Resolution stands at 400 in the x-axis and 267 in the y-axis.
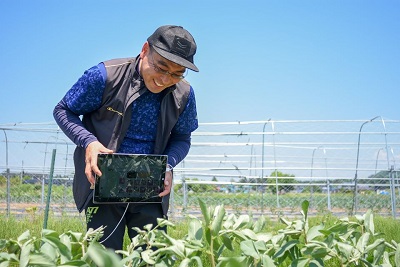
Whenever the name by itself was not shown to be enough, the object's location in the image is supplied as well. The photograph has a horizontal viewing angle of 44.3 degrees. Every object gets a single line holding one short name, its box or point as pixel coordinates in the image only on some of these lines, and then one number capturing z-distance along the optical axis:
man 1.62
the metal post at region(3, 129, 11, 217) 6.58
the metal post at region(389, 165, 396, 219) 7.65
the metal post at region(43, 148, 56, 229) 2.13
